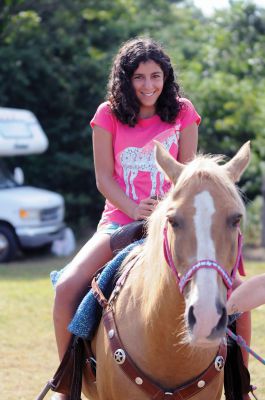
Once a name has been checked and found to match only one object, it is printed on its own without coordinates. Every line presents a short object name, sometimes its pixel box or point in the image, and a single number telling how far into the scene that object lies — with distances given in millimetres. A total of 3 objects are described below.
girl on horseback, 7045
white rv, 23972
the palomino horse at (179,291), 4995
